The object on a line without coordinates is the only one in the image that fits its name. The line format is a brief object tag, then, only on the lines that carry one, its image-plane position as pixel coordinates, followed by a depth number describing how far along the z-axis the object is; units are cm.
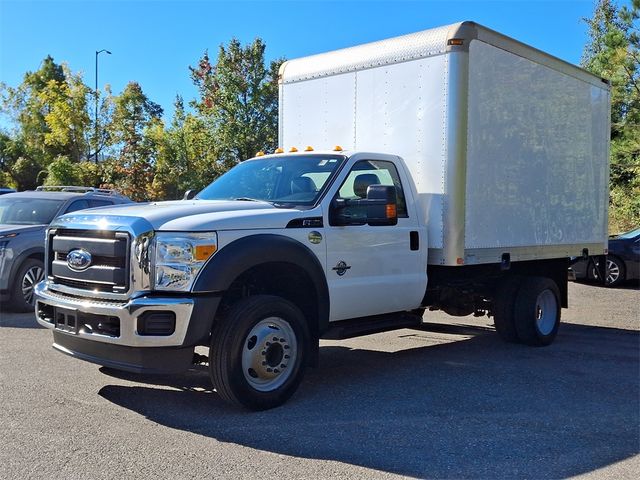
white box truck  478
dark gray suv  930
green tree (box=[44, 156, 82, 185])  3030
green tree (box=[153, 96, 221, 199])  2909
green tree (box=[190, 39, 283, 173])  2734
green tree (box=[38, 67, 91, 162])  3200
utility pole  3250
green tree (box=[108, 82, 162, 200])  2958
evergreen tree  1739
